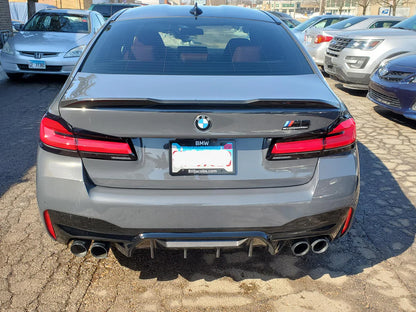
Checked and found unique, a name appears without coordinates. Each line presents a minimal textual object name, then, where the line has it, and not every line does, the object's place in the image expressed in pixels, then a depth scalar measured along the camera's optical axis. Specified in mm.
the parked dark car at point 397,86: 5605
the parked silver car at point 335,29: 10320
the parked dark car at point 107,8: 16109
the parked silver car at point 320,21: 12690
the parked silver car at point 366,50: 7699
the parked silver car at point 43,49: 8273
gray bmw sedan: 1926
